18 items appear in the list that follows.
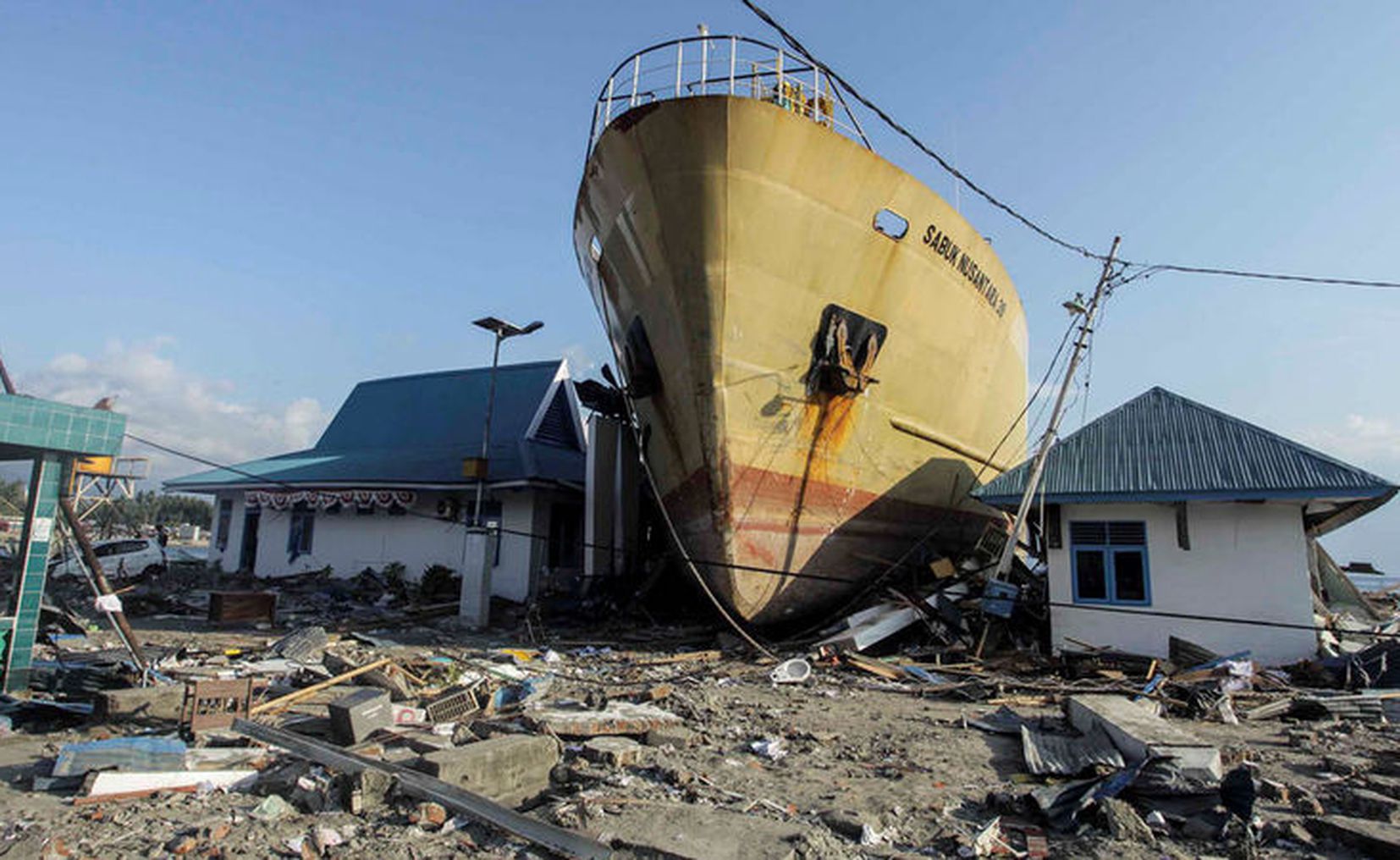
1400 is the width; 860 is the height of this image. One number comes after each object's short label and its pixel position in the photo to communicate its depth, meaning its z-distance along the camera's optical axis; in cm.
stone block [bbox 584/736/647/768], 494
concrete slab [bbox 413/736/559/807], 429
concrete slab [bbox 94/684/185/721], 586
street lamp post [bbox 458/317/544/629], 1271
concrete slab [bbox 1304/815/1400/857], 362
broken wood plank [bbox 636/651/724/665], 929
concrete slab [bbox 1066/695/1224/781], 452
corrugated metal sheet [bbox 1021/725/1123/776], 491
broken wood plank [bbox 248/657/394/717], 628
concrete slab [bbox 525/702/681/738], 552
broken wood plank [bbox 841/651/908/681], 861
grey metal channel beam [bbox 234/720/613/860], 360
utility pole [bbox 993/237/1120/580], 1002
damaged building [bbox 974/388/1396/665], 896
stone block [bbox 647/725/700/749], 556
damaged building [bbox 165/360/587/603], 1579
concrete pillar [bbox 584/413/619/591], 1366
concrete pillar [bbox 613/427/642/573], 1386
